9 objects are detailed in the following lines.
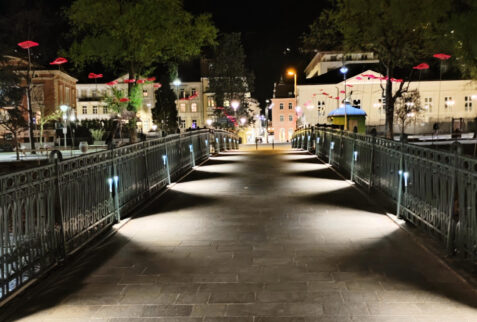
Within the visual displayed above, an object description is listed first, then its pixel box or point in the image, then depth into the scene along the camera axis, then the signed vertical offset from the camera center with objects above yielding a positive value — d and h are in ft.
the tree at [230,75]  250.57 +22.73
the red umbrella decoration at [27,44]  82.87 +14.04
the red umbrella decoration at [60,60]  91.67 +12.16
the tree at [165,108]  268.21 +6.97
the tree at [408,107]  203.72 +2.75
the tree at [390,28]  91.30 +17.62
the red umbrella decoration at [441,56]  85.90 +10.11
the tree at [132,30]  88.43 +17.91
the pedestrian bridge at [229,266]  15.56 -6.08
